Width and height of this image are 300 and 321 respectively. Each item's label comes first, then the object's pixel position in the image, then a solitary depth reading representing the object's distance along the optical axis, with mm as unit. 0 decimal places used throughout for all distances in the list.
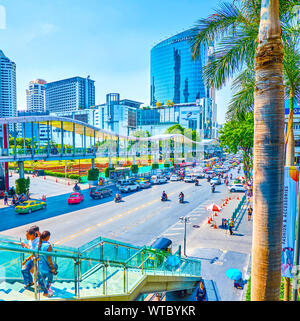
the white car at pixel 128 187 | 32406
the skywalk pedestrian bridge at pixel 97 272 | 4520
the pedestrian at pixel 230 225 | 17245
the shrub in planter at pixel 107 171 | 40938
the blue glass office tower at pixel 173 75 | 124438
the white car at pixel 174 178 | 42375
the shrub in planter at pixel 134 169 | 44500
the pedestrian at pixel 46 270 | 4527
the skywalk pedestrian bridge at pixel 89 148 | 28094
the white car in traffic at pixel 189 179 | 40416
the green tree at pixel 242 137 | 23261
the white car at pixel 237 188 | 32312
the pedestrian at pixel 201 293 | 9711
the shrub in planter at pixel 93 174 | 37125
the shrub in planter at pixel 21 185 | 27094
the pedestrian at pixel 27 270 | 4504
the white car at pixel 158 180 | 39600
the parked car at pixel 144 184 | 35594
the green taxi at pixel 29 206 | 22297
